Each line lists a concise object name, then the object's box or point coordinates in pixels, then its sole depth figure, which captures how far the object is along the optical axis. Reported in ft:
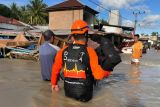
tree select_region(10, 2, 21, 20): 95.69
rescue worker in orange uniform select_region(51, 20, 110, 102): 7.87
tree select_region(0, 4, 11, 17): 86.00
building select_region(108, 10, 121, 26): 84.45
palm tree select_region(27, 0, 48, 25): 93.48
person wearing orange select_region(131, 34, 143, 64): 23.52
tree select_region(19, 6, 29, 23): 98.21
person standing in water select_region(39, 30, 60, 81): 11.60
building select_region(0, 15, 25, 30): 57.99
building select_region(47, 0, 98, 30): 61.41
